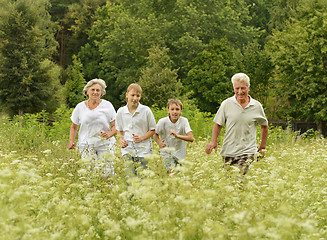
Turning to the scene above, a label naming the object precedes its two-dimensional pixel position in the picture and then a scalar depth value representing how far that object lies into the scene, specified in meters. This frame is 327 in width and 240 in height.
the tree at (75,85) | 40.19
